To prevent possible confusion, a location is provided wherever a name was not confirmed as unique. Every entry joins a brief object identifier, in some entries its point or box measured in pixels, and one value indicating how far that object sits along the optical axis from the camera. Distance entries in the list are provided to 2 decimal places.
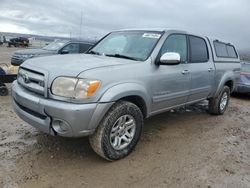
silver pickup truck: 2.25
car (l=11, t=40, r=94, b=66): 7.86
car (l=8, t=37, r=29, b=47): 25.83
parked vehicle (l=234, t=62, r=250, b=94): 6.56
